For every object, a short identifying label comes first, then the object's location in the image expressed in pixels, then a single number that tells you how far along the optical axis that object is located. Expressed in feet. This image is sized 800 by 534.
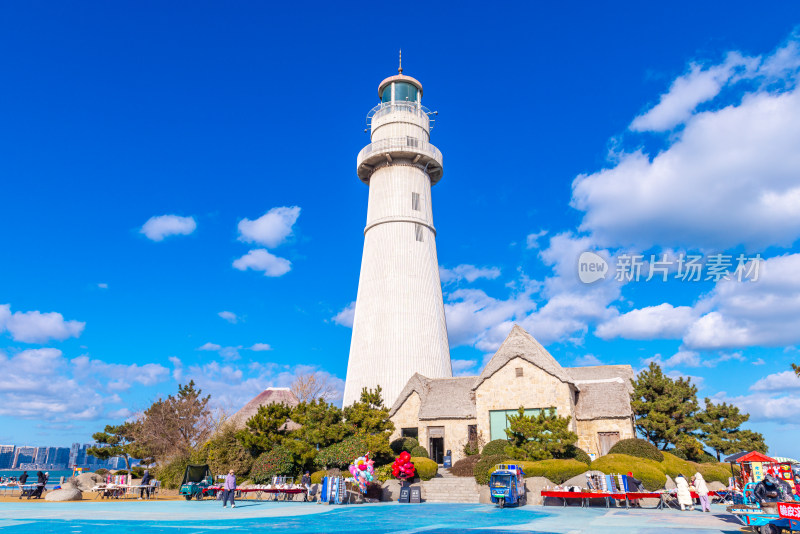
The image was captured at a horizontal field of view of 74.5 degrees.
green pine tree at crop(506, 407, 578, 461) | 90.17
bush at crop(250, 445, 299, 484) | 95.76
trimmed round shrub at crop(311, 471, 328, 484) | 92.79
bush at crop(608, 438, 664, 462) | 91.97
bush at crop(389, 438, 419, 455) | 110.11
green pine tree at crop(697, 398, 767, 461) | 118.42
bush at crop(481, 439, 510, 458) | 99.04
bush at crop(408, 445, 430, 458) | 108.06
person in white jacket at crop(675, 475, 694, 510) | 70.95
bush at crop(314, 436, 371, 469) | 94.07
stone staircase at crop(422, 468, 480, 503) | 87.45
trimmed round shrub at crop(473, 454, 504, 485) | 87.20
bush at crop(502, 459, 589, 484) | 82.38
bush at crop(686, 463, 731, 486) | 92.38
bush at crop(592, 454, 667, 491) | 80.17
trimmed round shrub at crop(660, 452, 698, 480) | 89.45
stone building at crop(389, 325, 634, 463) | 105.91
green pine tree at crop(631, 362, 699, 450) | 107.14
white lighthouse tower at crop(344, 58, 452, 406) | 128.16
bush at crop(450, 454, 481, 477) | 97.96
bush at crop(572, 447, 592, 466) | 92.84
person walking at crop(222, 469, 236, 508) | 73.77
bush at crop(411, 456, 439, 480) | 94.95
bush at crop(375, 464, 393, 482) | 91.63
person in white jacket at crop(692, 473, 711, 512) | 70.38
